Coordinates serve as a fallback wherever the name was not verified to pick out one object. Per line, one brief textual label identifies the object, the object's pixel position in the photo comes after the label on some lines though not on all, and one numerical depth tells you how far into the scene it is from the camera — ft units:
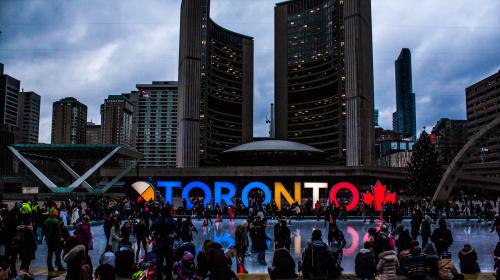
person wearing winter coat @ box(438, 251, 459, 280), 31.22
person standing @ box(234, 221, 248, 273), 42.60
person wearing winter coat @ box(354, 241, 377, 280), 31.01
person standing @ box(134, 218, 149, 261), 48.01
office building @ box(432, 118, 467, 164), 607.37
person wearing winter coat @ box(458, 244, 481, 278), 38.51
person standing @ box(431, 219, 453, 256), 42.96
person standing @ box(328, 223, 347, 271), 38.21
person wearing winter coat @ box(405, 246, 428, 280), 29.53
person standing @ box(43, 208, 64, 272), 39.14
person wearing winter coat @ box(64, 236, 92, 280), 27.01
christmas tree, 184.14
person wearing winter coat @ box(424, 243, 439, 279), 32.52
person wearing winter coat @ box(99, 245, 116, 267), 30.63
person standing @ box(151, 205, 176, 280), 33.17
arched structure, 142.82
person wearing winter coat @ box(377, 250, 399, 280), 28.45
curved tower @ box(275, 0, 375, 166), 327.06
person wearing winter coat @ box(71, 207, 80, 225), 86.27
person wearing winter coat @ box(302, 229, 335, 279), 29.55
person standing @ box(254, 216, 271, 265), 44.70
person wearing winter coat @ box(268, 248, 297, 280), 29.07
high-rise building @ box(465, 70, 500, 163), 456.04
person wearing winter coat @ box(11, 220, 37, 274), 35.04
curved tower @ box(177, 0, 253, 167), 481.46
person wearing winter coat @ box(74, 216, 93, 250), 38.83
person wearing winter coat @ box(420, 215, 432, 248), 52.16
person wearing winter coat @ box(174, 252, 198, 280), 26.50
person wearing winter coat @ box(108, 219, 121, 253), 41.55
